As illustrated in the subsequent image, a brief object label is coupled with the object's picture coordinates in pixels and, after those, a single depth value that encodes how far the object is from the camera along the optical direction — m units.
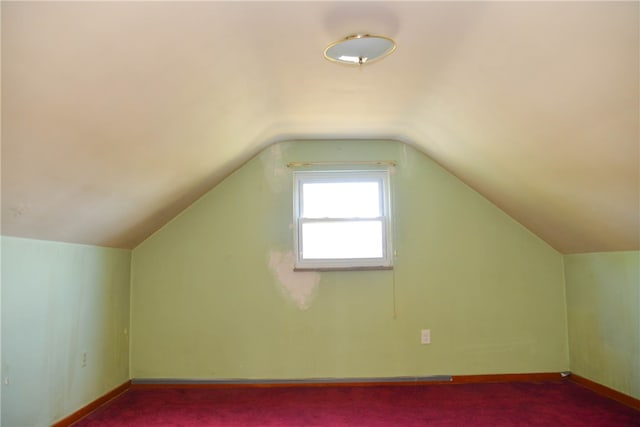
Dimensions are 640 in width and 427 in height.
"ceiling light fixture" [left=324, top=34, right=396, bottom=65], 2.19
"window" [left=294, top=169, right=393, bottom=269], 4.34
